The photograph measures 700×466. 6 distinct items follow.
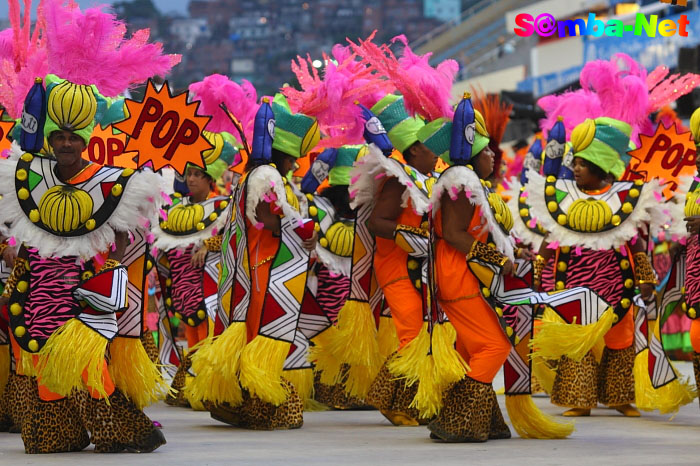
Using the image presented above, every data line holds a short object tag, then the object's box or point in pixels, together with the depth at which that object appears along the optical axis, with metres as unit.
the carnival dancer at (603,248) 18.20
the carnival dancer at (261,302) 16.22
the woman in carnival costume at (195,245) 20.53
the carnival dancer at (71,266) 13.22
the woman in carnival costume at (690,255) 16.80
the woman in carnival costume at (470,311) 14.41
